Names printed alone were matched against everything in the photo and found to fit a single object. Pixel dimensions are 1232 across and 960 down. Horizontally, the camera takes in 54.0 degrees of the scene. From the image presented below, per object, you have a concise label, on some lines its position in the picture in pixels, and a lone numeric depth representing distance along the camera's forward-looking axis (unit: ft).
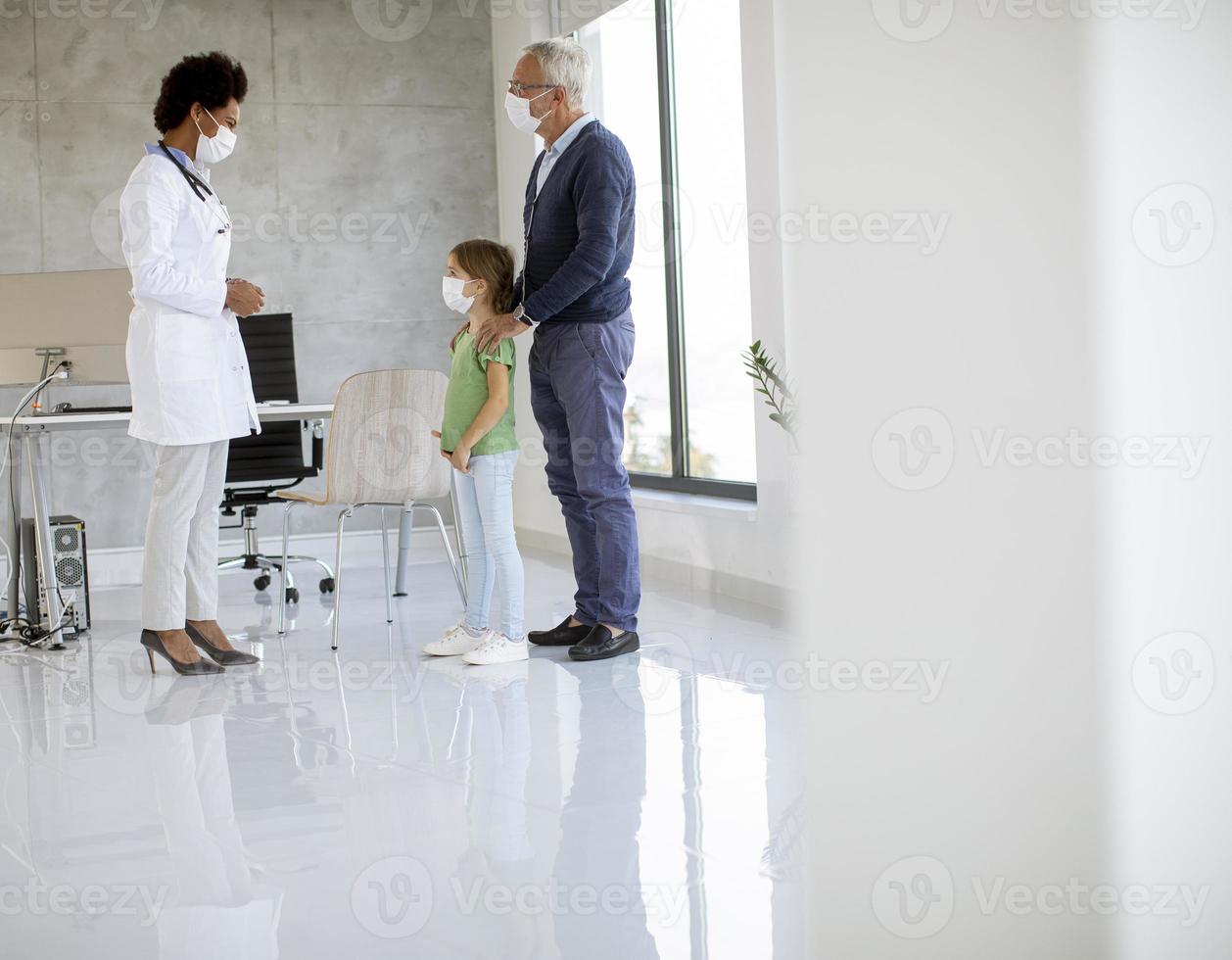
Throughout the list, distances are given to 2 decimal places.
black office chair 15.35
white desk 11.88
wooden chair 11.68
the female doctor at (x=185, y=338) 9.40
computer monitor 12.18
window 15.08
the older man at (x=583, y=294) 9.63
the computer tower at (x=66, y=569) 12.35
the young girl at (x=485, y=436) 9.88
